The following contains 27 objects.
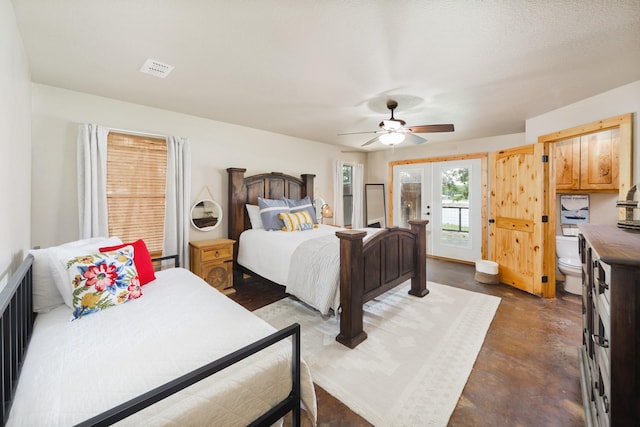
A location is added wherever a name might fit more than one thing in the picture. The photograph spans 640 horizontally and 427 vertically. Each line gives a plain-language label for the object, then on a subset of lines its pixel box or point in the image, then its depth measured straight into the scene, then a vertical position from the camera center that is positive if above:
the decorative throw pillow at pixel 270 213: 3.81 -0.01
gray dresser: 0.88 -0.45
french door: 5.03 +0.18
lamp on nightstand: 5.00 +0.00
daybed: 0.91 -0.65
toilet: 3.35 -0.68
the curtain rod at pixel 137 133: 2.97 +0.96
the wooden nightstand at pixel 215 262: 3.34 -0.66
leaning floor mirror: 6.41 +0.14
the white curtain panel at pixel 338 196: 5.60 +0.34
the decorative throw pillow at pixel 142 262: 2.05 -0.40
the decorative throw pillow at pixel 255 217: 3.96 -0.07
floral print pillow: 1.60 -0.45
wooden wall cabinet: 3.29 +0.65
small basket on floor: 3.84 -0.92
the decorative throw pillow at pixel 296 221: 3.75 -0.13
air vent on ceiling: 2.17 +1.26
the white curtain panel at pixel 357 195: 5.99 +0.39
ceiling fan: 2.94 +0.96
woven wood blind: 3.00 +0.31
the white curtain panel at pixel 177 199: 3.35 +0.18
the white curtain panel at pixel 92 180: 2.74 +0.36
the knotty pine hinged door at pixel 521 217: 3.34 -0.09
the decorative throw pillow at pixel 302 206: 4.20 +0.10
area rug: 1.67 -1.19
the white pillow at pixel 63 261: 1.67 -0.31
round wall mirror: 3.67 -0.03
